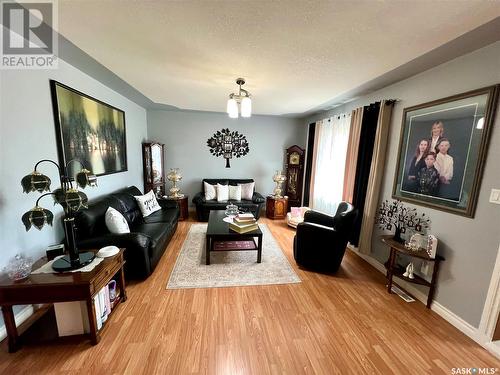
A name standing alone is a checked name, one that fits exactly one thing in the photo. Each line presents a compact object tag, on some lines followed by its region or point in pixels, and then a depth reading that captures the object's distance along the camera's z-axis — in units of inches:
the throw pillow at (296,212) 166.3
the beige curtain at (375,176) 101.3
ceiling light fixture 90.7
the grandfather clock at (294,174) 192.0
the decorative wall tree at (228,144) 192.7
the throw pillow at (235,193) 182.1
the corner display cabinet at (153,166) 164.2
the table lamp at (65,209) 55.9
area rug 92.7
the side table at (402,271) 76.1
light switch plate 61.5
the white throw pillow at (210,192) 180.1
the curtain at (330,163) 138.8
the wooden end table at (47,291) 54.4
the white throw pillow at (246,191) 186.6
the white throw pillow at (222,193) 177.1
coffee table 104.3
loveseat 168.1
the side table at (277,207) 182.4
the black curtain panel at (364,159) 108.7
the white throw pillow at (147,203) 130.0
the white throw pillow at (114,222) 91.9
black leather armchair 96.2
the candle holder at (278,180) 183.7
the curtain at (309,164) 182.1
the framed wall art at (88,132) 82.3
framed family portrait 66.1
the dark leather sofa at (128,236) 84.5
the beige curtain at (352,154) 119.6
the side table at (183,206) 169.9
